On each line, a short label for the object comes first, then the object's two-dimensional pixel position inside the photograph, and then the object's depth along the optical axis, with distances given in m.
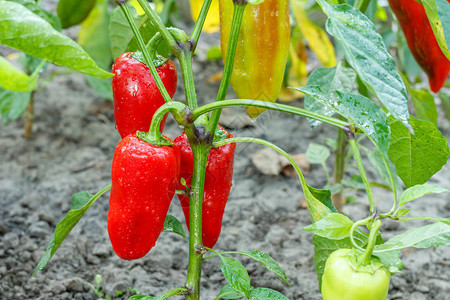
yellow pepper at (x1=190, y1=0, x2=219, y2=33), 1.51
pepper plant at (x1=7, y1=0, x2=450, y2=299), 0.88
